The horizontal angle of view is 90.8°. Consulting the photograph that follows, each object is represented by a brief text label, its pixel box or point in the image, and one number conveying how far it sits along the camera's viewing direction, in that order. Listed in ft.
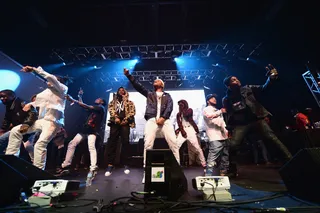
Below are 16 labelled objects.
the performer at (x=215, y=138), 10.53
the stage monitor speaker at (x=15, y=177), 5.74
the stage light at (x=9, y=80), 17.44
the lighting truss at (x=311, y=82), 17.11
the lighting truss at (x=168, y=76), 26.91
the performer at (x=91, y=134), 13.02
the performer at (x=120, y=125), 11.67
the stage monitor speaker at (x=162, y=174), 6.03
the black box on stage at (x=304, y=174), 5.21
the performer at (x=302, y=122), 16.79
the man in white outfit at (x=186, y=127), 14.70
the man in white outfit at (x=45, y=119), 9.57
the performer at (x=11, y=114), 10.62
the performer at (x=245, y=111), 9.92
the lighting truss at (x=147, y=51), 21.65
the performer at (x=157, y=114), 9.87
